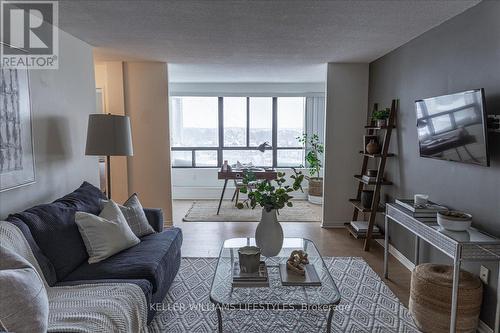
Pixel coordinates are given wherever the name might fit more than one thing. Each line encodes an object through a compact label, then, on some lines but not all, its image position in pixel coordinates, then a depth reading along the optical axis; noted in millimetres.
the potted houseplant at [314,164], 6160
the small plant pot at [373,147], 3777
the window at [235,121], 6664
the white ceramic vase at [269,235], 2359
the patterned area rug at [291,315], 2262
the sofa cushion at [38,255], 1934
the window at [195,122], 6617
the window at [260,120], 6684
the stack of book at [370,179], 3737
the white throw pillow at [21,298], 1312
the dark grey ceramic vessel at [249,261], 2166
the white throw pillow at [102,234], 2256
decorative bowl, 2104
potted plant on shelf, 3605
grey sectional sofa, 1999
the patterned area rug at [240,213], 5008
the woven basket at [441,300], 2062
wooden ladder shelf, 3539
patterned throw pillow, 2707
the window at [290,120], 6668
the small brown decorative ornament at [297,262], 2172
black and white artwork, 2152
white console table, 1918
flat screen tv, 2055
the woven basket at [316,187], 6133
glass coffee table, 1833
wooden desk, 5133
